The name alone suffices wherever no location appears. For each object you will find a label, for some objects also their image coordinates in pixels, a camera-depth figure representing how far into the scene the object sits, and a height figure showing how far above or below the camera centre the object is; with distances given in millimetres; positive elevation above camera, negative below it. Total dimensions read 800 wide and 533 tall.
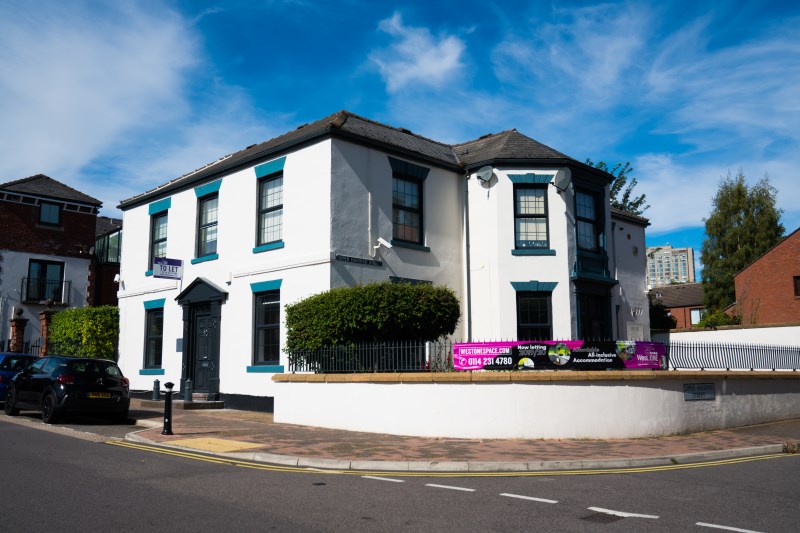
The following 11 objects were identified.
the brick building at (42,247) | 31734 +5078
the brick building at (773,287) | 37031 +3394
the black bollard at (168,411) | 12914 -1153
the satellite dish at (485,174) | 19312 +4970
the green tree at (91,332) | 23609 +688
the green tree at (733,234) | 49281 +8323
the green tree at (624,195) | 42188 +9479
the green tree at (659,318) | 27516 +1219
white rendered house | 17484 +3057
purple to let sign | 20203 +2497
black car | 14648 -791
